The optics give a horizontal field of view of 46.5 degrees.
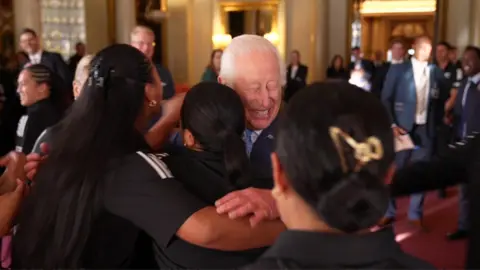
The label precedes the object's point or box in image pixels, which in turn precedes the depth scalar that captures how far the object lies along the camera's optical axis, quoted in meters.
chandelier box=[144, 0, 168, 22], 11.24
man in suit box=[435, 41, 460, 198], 5.04
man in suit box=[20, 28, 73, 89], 5.62
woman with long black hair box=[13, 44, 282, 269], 1.18
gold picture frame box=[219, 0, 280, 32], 11.24
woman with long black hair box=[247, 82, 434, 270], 0.77
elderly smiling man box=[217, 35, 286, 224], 1.84
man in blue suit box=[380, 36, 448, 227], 4.85
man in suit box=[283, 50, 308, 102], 8.77
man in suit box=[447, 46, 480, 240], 4.38
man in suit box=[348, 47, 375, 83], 8.98
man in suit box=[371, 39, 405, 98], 6.57
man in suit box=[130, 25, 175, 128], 4.04
